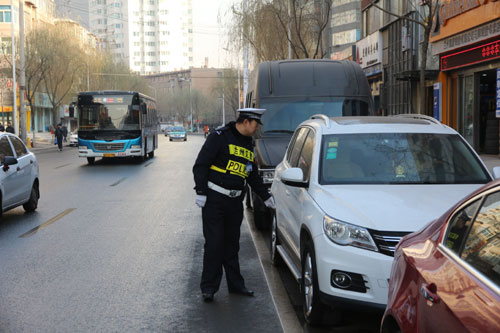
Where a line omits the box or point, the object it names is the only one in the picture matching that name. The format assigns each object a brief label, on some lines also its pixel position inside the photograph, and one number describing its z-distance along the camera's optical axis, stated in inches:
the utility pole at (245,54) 1427.8
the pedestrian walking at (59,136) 1793.7
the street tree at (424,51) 606.5
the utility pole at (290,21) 1248.3
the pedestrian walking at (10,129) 1700.1
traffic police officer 243.8
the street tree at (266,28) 1380.4
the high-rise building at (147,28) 6973.4
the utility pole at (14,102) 1778.4
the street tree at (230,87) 3970.0
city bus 1074.1
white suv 190.2
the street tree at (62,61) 2212.1
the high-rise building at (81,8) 7229.3
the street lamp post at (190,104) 5189.0
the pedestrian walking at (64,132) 2363.1
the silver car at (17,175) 430.9
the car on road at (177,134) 2581.2
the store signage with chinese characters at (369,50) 1414.9
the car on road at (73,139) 2172.7
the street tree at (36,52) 2075.5
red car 95.7
